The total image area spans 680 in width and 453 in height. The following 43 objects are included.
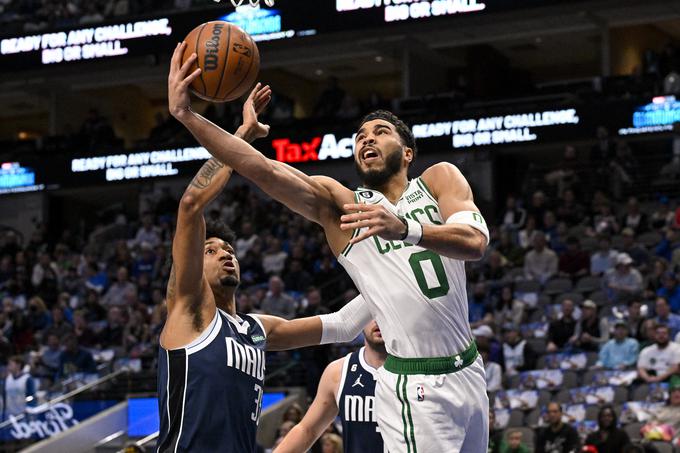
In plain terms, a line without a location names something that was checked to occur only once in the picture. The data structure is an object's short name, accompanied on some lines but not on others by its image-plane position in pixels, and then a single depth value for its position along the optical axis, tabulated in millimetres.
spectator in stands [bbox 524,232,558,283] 16000
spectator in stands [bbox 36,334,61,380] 16828
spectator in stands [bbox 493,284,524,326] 14797
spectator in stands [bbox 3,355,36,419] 15578
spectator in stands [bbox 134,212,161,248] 21359
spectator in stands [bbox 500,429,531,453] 11164
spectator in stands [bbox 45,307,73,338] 18188
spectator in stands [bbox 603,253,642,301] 14570
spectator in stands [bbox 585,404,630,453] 10984
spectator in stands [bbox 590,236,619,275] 15547
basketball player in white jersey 4738
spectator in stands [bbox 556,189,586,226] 17531
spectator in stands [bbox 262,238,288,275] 18312
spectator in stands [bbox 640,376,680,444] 11278
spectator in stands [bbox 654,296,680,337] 12914
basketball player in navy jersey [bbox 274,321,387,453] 6387
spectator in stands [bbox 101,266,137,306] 19281
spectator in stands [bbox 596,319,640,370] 12852
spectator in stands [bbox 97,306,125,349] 17953
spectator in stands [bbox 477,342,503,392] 13039
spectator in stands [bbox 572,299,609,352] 13484
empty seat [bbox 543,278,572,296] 15523
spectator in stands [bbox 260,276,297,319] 16000
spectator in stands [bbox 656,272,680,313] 13688
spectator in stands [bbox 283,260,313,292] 17406
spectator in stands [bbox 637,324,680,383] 12219
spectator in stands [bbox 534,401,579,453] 11328
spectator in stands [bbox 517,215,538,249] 16797
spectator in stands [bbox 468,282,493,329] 15023
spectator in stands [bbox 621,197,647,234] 16422
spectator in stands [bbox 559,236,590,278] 15719
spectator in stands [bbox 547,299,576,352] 13789
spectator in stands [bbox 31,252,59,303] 20781
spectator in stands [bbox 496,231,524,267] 16562
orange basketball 5160
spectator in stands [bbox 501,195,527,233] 17609
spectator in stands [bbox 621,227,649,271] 15420
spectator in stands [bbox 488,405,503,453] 11367
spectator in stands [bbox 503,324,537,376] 13562
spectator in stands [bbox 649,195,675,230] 16312
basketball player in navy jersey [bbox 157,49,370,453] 5418
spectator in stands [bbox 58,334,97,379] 16219
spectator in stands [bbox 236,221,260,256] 19125
